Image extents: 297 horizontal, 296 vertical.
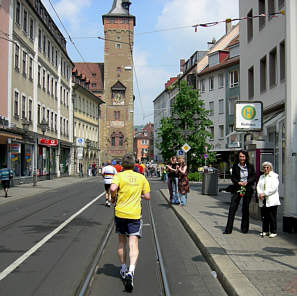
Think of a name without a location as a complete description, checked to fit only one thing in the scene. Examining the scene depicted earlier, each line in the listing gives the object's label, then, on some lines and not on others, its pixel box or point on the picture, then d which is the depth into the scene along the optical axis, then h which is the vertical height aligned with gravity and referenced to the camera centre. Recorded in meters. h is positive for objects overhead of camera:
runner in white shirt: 16.05 -0.35
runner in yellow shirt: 5.73 -0.59
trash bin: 21.22 -0.97
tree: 37.66 +3.14
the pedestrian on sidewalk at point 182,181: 15.27 -0.60
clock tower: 83.38 +14.27
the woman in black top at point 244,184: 9.16 -0.42
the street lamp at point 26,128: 29.16 +2.38
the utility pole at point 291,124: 9.34 +0.85
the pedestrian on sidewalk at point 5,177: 20.41 -0.65
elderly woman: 8.84 -0.69
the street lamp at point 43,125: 28.91 +2.49
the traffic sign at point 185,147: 24.90 +0.94
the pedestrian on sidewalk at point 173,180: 15.66 -0.60
